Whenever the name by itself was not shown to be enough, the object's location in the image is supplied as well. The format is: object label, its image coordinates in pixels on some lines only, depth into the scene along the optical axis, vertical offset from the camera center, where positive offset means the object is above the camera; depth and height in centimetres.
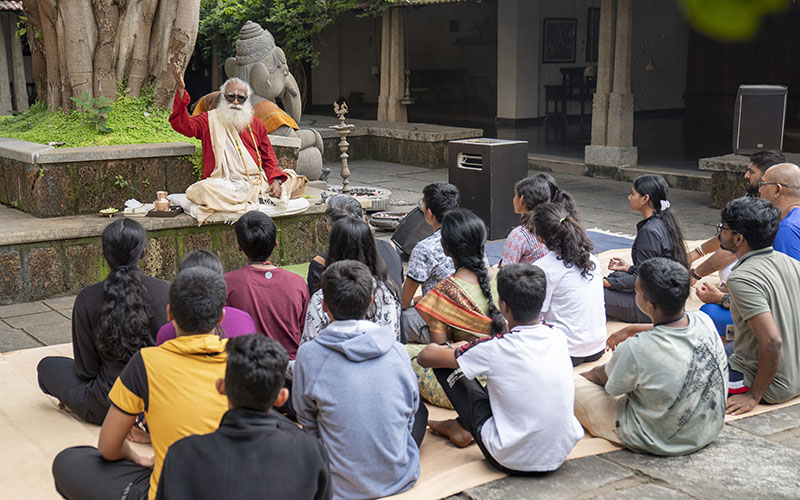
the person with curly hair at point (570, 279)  419 -97
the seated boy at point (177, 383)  267 -93
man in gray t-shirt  374 -101
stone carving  885 -3
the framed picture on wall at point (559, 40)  1709 +75
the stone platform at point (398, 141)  1307 -98
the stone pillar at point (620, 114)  1161 -50
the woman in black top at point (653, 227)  489 -86
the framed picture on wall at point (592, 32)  1798 +95
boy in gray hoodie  298 -108
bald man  445 -66
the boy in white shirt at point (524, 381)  316 -111
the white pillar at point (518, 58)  1623 +38
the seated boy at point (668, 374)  331 -115
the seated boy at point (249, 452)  213 -92
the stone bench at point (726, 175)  902 -104
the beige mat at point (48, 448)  333 -158
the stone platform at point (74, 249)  620 -127
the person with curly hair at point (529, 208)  492 -79
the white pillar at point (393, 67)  1439 +20
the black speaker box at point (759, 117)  847 -40
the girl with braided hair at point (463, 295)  373 -94
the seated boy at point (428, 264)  443 -95
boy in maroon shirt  387 -94
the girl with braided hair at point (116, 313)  358 -97
